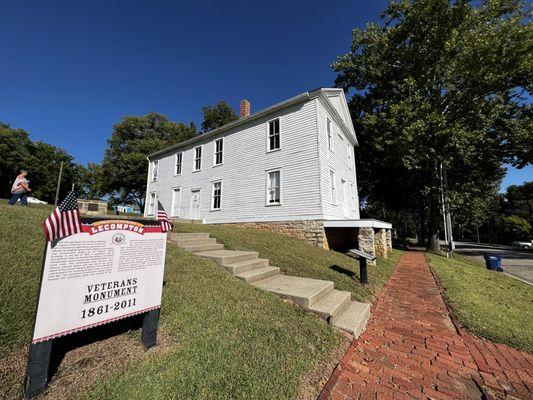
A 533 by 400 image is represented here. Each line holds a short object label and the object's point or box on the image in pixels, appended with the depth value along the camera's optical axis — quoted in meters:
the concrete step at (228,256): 5.83
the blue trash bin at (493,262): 13.10
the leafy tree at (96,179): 31.09
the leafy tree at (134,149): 30.11
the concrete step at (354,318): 3.90
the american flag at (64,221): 2.03
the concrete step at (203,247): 6.57
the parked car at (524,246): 34.37
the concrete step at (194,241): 6.69
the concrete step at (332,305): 4.04
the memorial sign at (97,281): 2.06
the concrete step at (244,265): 5.43
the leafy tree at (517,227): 43.45
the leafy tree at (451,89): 15.30
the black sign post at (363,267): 6.65
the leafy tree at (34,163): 35.84
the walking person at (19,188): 9.13
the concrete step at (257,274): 5.21
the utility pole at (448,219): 17.08
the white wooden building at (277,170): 11.82
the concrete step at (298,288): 4.32
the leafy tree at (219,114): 32.47
